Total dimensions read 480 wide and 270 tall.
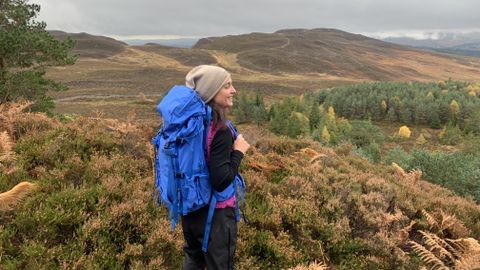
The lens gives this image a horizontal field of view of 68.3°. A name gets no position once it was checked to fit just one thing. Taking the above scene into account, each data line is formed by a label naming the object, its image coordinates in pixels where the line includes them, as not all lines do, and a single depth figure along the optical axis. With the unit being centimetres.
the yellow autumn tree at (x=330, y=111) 7698
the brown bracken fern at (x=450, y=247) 476
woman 312
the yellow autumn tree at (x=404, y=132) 7479
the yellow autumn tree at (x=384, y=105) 8856
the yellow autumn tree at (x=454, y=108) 8212
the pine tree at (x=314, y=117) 6550
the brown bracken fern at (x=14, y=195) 475
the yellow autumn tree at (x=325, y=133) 5238
